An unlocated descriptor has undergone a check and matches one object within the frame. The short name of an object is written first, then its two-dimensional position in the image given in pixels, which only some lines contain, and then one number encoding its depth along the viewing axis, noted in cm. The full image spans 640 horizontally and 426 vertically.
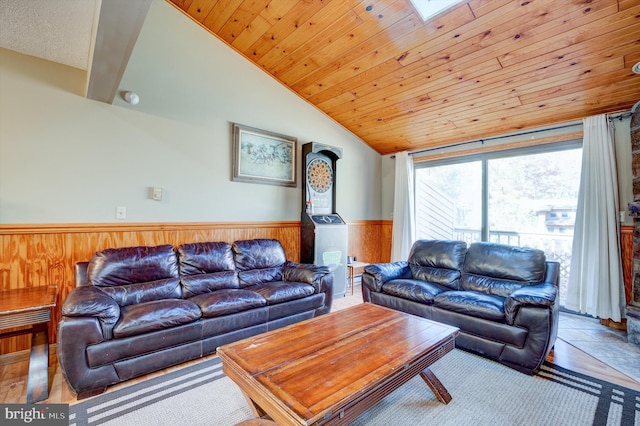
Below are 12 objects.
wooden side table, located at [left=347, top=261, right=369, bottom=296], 436
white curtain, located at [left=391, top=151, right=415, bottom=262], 495
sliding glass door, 367
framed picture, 368
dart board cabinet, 403
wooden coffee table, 122
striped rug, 171
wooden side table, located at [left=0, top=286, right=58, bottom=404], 183
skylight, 255
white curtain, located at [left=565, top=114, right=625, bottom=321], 311
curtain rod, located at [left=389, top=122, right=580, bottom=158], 356
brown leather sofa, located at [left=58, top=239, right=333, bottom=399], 191
